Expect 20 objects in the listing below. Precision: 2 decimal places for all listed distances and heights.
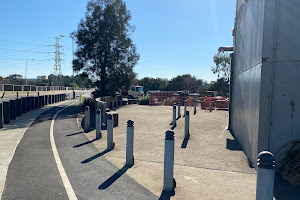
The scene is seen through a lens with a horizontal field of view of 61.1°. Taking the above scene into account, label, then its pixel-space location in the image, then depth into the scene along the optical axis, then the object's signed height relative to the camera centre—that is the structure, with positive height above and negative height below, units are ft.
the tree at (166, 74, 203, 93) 220.43 +5.85
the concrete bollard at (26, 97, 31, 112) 59.47 -4.06
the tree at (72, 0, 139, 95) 95.66 +16.25
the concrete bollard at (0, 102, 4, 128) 36.16 -4.35
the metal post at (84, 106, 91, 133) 36.76 -4.75
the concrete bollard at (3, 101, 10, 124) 40.55 -4.17
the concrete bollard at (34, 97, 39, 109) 65.81 -4.17
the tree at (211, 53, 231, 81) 162.67 +17.77
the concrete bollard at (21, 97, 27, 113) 55.09 -3.85
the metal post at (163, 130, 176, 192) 16.03 -4.65
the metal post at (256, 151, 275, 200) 11.00 -3.67
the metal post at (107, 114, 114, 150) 26.16 -4.83
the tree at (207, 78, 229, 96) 172.71 +3.03
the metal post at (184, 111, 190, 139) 31.91 -4.79
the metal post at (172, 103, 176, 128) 42.19 -4.74
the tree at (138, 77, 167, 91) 303.68 +7.13
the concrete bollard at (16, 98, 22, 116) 50.08 -4.13
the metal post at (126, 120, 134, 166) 21.01 -4.66
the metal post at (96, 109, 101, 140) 31.55 -4.51
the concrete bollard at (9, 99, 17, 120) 45.06 -4.09
